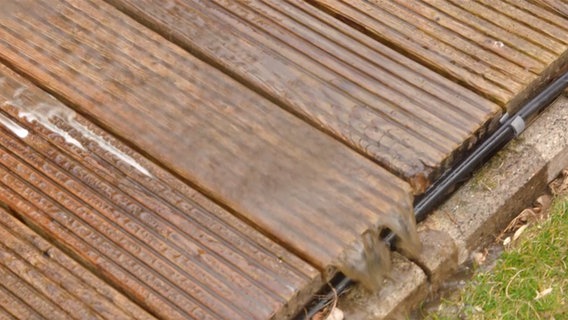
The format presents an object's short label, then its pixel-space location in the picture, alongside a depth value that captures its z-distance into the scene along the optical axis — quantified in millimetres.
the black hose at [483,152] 2688
